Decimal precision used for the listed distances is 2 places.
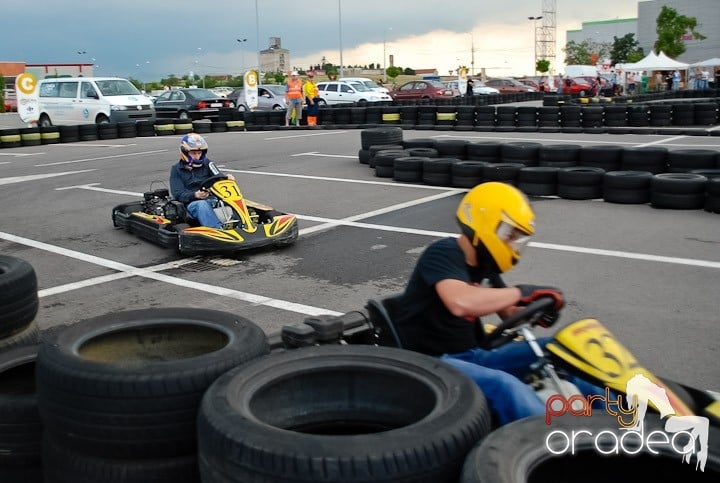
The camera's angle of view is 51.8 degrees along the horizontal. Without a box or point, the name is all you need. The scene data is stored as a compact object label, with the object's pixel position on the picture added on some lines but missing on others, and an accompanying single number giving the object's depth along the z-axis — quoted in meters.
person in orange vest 23.62
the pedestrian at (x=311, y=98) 24.17
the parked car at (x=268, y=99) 30.67
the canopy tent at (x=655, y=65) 45.00
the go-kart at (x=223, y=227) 7.52
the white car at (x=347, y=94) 32.31
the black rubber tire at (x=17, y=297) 4.27
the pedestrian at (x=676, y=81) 44.53
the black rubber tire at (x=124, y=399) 2.77
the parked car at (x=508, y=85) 49.03
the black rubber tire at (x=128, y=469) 2.81
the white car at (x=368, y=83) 33.38
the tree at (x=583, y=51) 98.17
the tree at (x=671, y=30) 64.00
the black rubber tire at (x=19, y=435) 3.23
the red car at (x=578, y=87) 37.97
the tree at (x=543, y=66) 87.38
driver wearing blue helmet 8.11
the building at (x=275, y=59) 148.44
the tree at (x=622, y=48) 94.56
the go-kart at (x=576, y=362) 2.84
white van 23.42
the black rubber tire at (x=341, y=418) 2.26
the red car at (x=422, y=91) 38.09
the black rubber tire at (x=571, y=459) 2.29
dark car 27.39
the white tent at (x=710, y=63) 50.81
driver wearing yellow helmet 3.16
